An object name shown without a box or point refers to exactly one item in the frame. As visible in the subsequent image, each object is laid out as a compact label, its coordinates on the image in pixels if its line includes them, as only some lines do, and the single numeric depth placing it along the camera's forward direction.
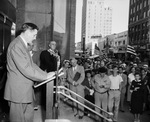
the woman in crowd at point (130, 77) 7.47
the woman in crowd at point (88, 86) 6.53
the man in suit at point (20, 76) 2.35
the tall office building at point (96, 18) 137.00
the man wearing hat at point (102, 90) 5.30
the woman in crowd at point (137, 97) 5.65
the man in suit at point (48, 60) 4.91
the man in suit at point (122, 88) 6.87
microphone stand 2.57
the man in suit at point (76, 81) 5.74
